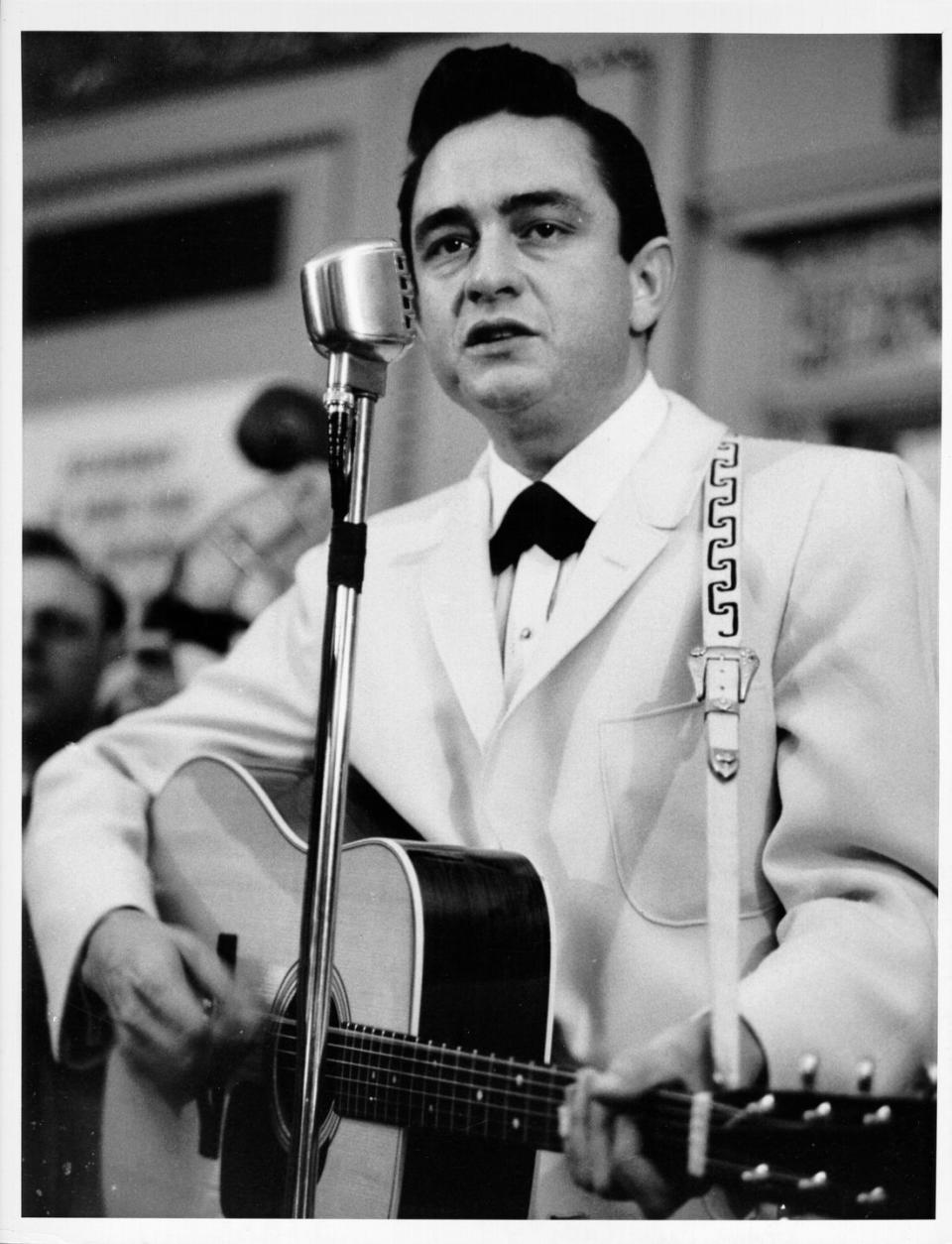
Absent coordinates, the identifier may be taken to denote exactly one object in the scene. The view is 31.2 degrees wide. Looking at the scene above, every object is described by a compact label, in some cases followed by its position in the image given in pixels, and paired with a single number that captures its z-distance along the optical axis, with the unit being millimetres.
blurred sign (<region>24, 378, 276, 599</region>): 2535
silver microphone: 2180
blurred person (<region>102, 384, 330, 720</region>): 2523
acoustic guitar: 2117
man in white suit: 2225
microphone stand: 2158
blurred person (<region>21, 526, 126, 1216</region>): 2525
